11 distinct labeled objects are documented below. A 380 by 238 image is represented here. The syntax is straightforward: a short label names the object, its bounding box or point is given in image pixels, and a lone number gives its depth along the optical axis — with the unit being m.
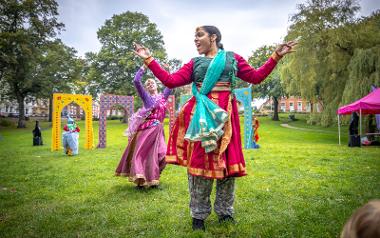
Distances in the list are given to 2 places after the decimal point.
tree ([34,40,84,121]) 39.25
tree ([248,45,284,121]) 48.60
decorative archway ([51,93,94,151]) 16.73
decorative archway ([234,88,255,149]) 16.08
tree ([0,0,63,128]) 25.56
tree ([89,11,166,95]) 41.81
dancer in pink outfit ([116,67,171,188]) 5.55
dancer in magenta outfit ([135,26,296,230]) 3.21
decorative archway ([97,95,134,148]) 17.97
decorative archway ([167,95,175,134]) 22.12
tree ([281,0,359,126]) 18.97
